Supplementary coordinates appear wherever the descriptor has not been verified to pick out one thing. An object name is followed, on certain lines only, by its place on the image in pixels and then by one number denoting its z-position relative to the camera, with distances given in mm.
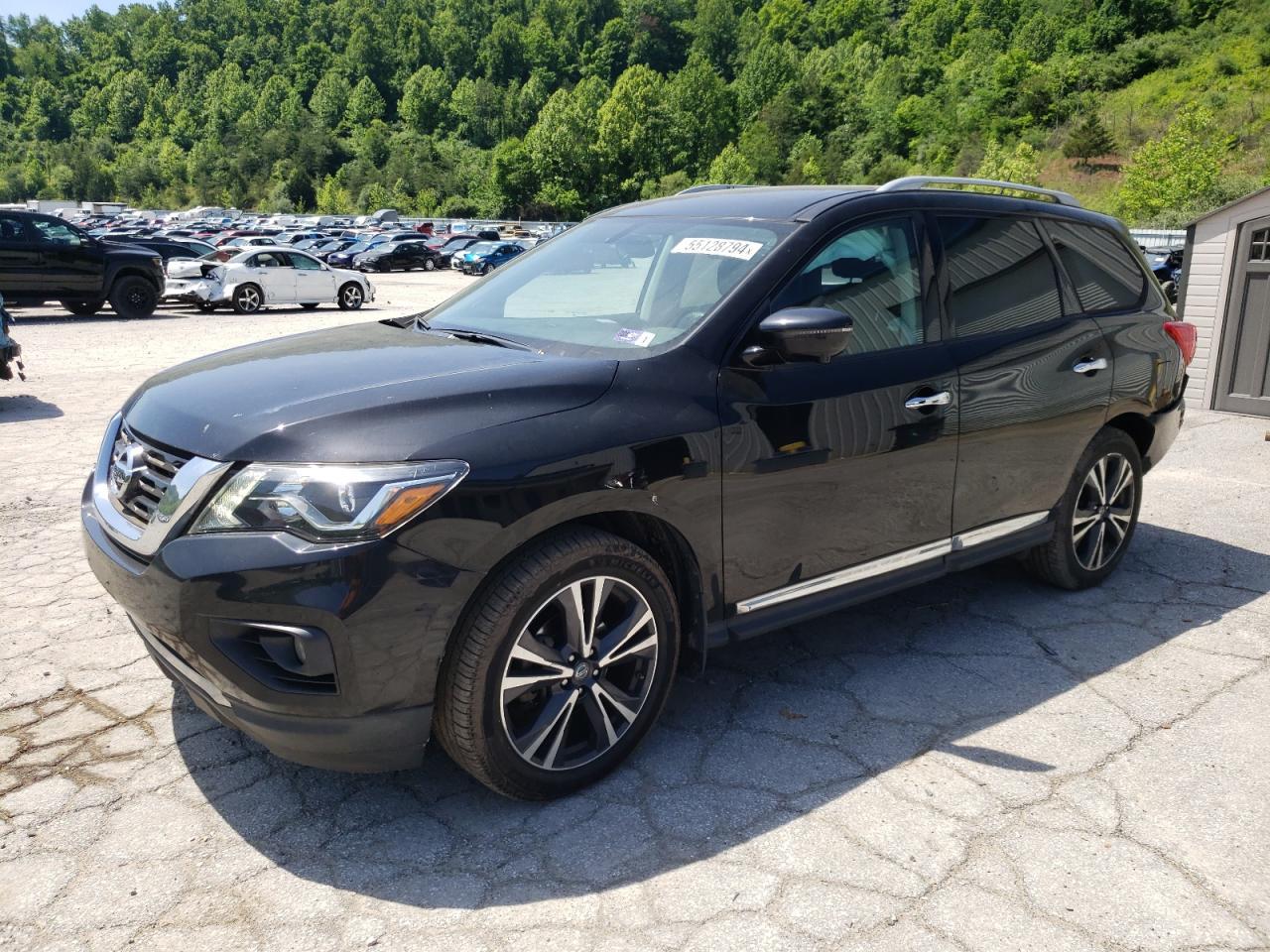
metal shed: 8906
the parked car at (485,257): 39781
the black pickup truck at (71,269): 16312
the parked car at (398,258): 40344
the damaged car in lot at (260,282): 20656
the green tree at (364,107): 146375
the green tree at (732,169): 108562
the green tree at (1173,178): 49094
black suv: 2482
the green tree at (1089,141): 72688
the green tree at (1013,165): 69375
